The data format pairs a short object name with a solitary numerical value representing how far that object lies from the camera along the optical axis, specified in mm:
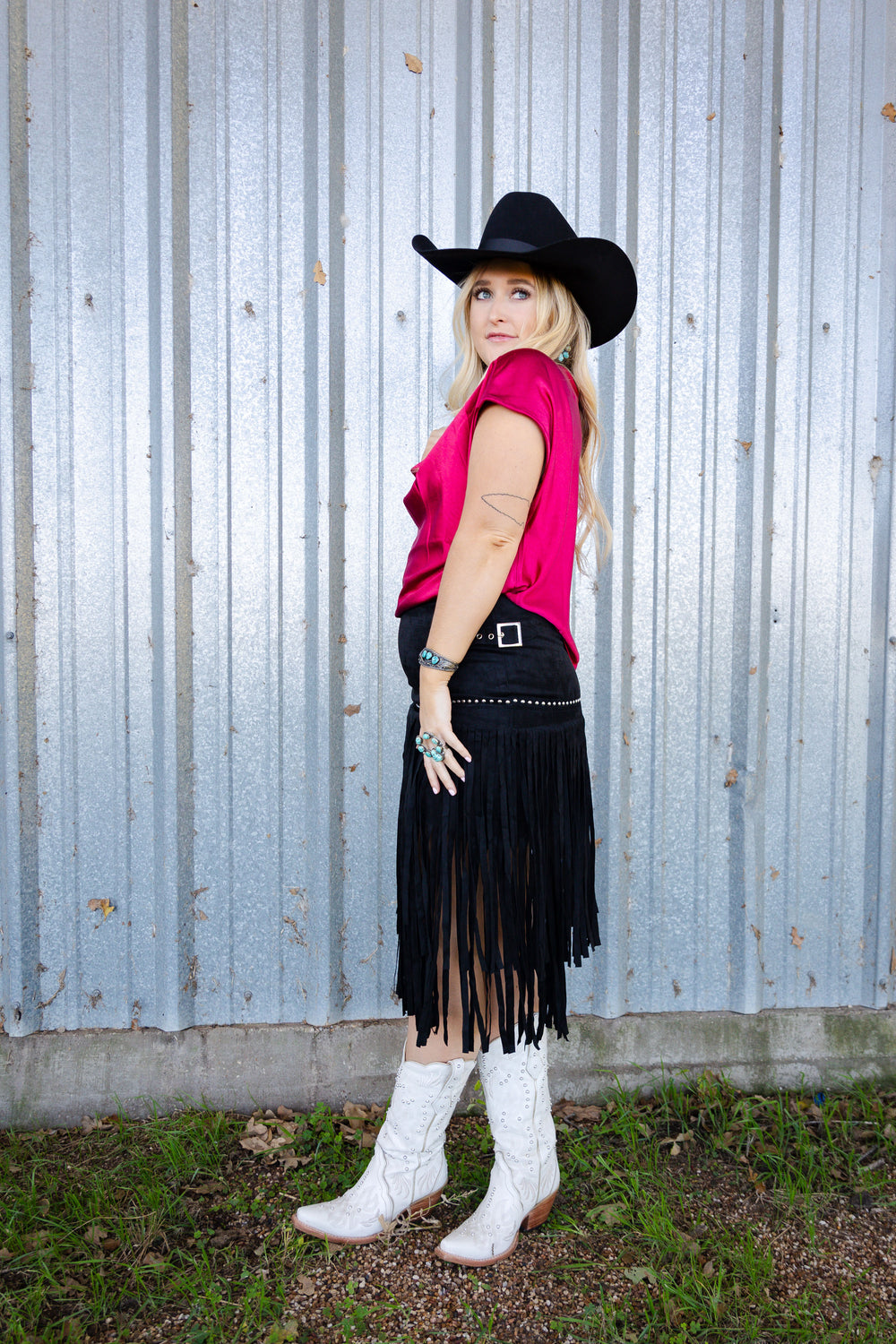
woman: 1581
